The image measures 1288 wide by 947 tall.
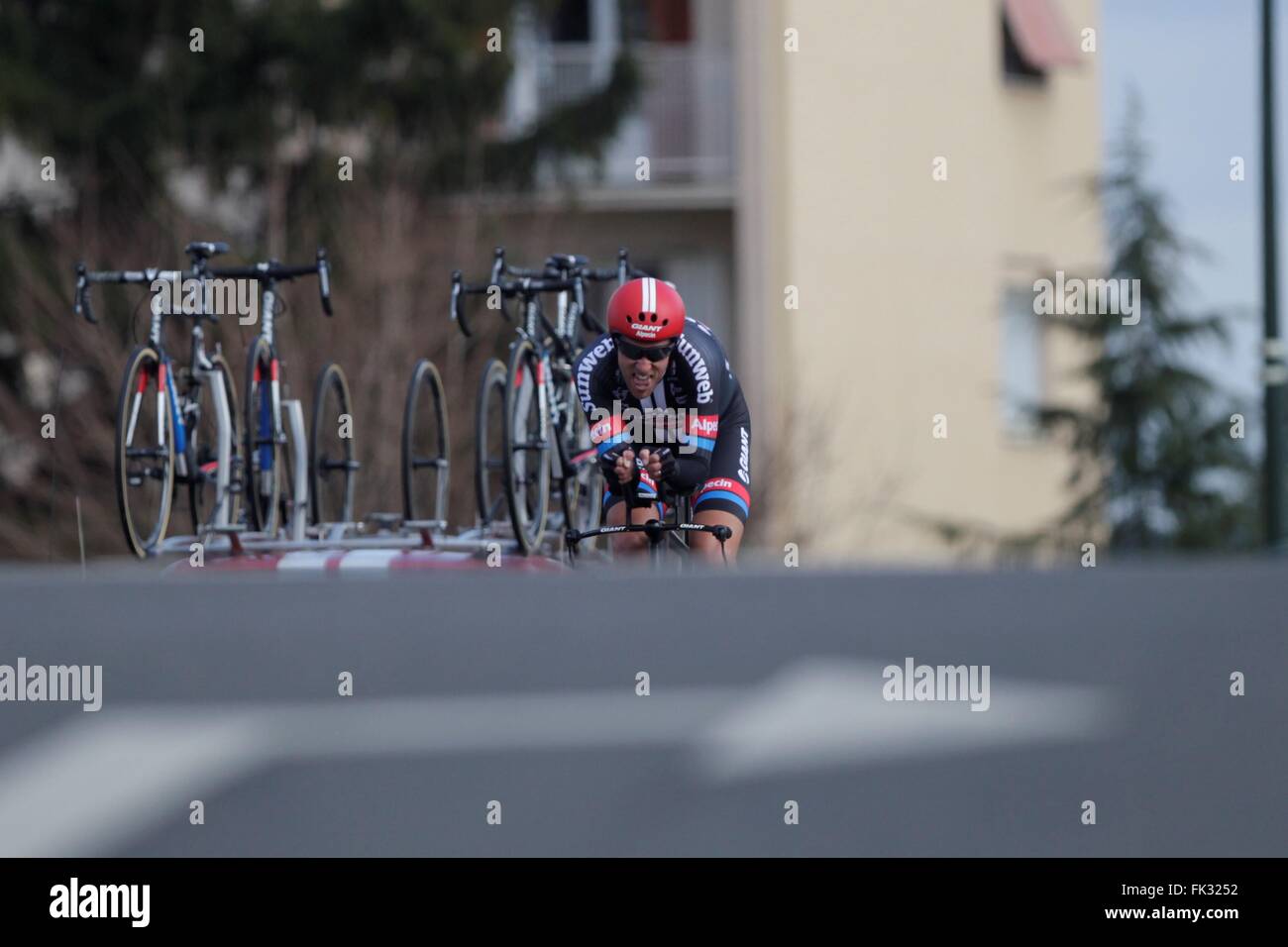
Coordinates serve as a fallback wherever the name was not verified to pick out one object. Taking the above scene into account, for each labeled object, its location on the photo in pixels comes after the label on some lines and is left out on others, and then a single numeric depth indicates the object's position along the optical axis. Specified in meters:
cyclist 11.70
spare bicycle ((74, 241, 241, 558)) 13.23
